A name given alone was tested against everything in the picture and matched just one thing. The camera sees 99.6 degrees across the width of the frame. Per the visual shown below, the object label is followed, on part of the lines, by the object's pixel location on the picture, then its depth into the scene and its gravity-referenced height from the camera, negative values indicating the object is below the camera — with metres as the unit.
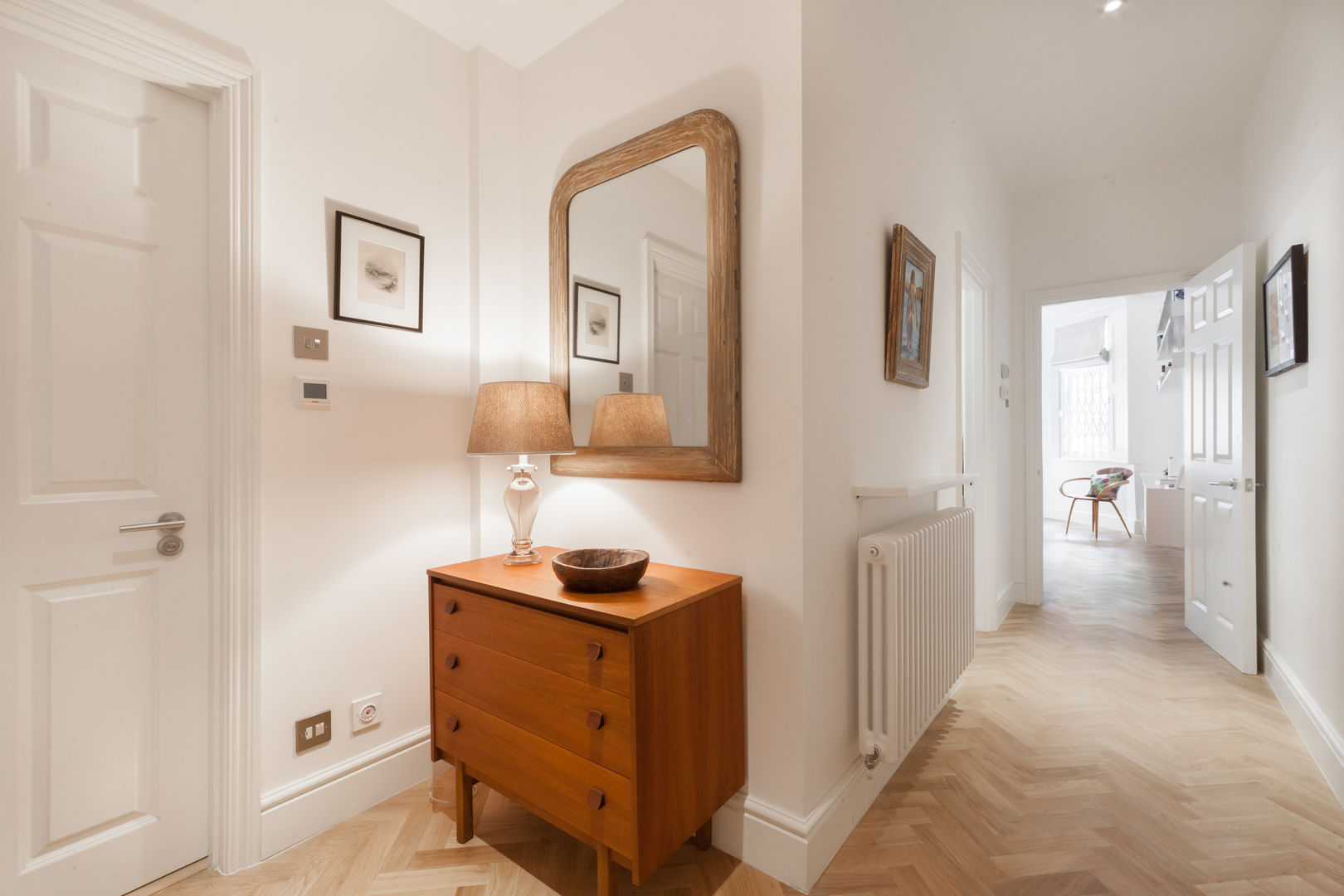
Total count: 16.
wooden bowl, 1.46 -0.33
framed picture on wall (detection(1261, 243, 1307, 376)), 2.32 +0.58
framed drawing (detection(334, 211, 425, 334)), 1.84 +0.59
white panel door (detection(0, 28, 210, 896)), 1.35 -0.06
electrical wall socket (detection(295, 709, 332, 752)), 1.72 -0.87
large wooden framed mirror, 1.64 +0.49
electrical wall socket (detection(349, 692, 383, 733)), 1.86 -0.87
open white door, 2.88 -0.06
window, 7.87 +0.51
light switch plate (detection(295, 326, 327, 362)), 1.73 +0.33
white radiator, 1.68 -0.59
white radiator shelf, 1.76 -0.13
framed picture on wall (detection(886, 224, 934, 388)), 2.06 +0.53
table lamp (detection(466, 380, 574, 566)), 1.76 +0.08
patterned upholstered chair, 6.64 -0.45
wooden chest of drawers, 1.30 -0.65
